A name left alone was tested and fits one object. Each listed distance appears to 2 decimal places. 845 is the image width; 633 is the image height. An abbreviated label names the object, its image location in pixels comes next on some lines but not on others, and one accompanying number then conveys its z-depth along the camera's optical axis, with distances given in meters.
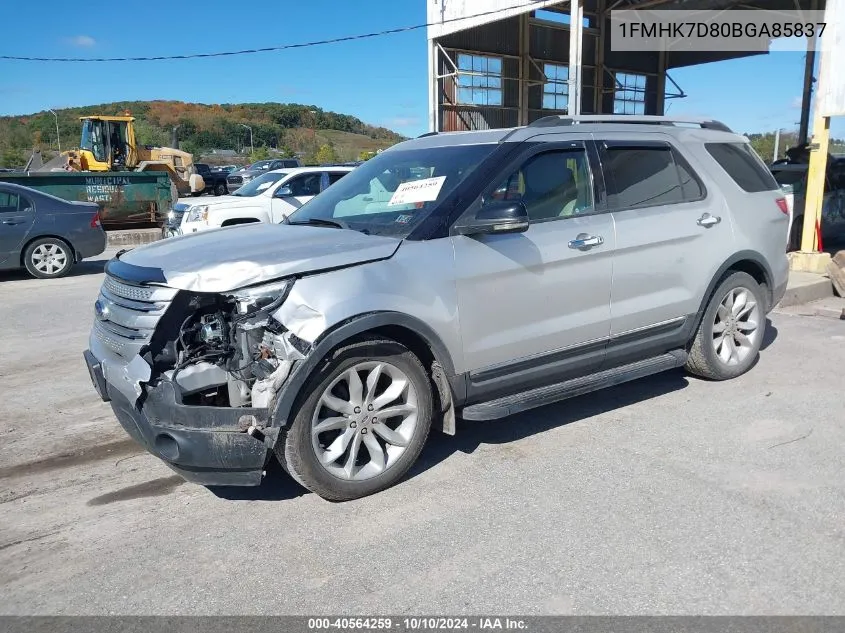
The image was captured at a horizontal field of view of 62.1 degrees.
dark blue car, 10.96
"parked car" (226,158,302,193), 38.54
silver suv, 3.39
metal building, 17.45
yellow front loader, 24.70
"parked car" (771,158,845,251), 11.89
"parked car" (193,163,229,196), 35.59
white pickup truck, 12.15
